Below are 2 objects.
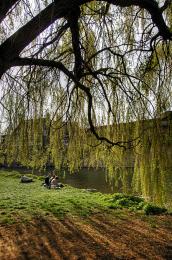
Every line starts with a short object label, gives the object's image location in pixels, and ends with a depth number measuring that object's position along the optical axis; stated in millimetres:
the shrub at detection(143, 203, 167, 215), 9562
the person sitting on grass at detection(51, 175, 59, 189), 17519
